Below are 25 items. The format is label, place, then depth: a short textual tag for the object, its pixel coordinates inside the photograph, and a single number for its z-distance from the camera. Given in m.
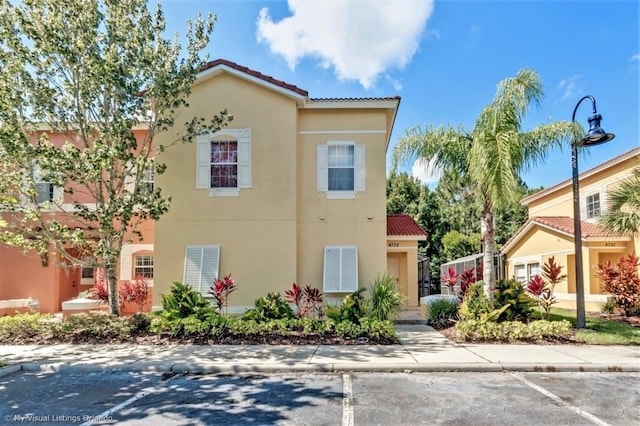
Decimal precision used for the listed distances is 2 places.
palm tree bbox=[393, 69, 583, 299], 10.48
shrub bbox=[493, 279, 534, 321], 10.88
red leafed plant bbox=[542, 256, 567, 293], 11.23
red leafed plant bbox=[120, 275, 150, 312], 13.10
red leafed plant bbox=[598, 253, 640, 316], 14.08
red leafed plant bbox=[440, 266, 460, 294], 13.13
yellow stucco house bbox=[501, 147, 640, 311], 16.59
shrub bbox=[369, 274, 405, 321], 10.80
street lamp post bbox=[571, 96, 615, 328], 10.44
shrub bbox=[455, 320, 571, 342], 9.91
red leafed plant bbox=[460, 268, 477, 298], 12.34
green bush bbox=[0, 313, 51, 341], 10.20
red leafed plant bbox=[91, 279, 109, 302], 12.52
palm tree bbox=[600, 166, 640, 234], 11.55
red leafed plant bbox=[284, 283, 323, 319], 11.13
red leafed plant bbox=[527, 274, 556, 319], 10.94
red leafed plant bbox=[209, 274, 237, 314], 11.07
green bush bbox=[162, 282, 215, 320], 10.53
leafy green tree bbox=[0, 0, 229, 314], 9.83
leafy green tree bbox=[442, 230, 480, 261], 30.53
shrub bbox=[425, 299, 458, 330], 12.40
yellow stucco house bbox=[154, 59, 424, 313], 12.43
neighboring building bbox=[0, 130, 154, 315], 13.96
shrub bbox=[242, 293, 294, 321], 10.67
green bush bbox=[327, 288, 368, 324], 10.38
